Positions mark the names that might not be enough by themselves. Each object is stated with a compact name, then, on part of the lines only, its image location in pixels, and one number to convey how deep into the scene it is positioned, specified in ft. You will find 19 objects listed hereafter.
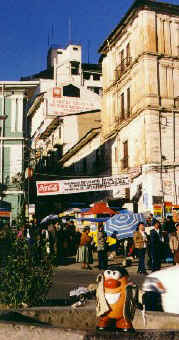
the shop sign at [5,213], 93.15
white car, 16.52
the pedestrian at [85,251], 51.02
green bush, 17.26
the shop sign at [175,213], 67.06
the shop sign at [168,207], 78.07
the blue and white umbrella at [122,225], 54.60
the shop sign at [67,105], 159.43
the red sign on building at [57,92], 158.28
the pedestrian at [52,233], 51.64
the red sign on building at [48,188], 80.33
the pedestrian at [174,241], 38.47
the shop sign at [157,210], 76.95
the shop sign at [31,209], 81.61
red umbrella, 64.49
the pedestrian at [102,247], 48.79
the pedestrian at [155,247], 44.21
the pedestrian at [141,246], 42.80
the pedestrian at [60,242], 60.38
